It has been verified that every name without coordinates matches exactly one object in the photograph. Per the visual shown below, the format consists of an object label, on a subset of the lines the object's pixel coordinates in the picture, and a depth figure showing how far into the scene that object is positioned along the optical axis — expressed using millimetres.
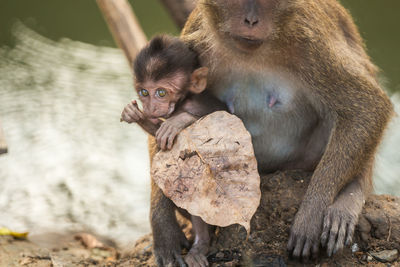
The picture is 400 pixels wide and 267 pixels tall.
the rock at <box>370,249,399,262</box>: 7371
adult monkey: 7301
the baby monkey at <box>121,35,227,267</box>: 7570
